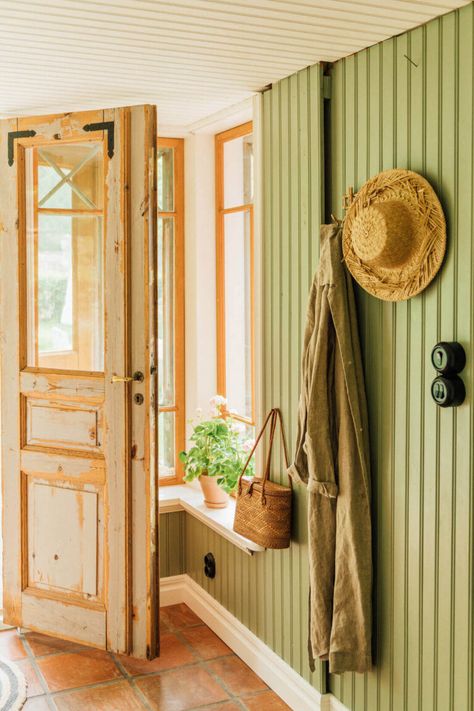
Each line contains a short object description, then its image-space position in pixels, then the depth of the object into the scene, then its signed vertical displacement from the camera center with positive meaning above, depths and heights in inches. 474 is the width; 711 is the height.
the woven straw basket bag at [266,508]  114.1 -27.7
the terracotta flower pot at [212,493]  144.1 -31.5
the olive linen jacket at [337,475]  97.1 -19.3
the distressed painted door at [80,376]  123.7 -8.7
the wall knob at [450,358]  82.4 -3.9
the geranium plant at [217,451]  140.6 -23.7
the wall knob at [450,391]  82.3 -7.4
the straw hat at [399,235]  85.3 +9.7
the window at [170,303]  157.8 +4.0
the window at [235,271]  145.9 +10.0
